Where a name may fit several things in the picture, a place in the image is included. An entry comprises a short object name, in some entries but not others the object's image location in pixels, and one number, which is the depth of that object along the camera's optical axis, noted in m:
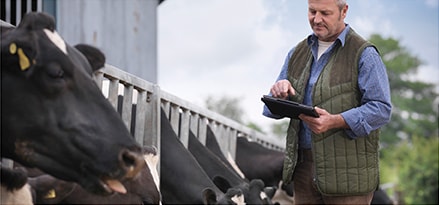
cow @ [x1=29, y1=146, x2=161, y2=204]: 2.88
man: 3.60
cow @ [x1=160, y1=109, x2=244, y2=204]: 4.75
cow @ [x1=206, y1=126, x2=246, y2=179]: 6.59
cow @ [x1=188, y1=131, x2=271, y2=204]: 5.41
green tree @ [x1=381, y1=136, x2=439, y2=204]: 14.45
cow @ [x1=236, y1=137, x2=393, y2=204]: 7.51
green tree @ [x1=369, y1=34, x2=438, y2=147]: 39.91
